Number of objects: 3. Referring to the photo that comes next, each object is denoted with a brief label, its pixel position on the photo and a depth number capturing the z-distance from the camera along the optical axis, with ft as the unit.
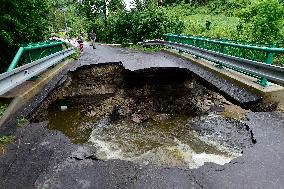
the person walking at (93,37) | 52.12
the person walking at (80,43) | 39.44
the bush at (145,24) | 49.05
